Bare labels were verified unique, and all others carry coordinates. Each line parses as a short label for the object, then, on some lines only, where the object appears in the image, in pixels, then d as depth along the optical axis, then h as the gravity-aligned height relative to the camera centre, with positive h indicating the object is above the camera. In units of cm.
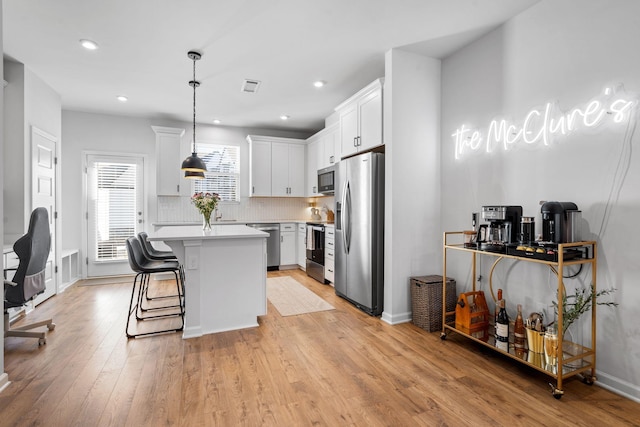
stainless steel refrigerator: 354 -20
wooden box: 279 -88
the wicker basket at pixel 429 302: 313 -86
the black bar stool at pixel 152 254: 381 -52
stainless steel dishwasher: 605 -59
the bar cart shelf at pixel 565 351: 200 -94
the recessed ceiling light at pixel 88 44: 315 +167
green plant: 211 -59
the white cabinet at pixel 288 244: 614 -58
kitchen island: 299 -61
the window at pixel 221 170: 619 +83
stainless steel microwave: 518 +56
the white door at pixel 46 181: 392 +41
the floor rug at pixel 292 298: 380 -110
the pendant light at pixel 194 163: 341 +59
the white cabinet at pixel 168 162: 564 +91
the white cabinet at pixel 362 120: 355 +111
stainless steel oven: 518 -62
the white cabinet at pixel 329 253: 482 -60
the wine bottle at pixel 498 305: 258 -74
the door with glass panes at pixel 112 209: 546 +7
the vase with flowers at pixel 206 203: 360 +11
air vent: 418 +170
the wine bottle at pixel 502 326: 244 -85
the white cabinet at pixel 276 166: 626 +93
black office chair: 263 -49
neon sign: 209 +69
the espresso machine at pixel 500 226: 253 -9
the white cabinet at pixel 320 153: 532 +107
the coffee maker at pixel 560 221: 215 -5
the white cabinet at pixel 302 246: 598 -62
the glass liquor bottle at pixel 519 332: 240 -87
